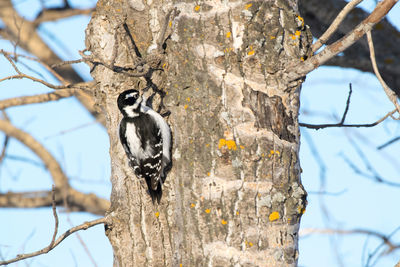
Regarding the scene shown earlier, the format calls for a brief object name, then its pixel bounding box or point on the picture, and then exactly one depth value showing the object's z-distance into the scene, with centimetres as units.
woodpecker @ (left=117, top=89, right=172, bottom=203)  616
